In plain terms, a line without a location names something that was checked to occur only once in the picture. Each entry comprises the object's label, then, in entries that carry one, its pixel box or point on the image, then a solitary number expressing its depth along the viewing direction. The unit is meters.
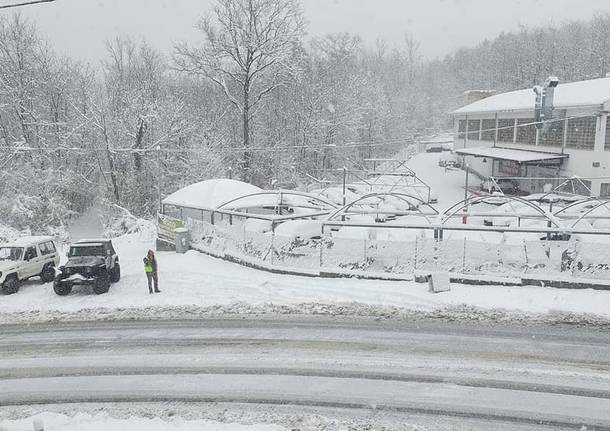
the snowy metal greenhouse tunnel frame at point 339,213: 18.66
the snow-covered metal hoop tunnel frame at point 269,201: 22.34
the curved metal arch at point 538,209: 16.67
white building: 31.94
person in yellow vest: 16.12
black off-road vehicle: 16.42
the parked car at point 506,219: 23.92
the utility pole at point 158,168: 43.70
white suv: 16.92
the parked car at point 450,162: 57.41
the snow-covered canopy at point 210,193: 23.59
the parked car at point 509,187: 38.75
